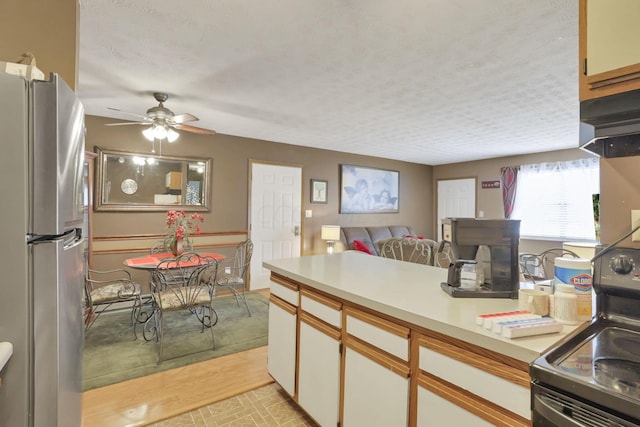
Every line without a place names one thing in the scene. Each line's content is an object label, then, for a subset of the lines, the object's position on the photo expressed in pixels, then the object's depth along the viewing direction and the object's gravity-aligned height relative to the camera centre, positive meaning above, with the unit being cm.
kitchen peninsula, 100 -59
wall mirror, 384 +38
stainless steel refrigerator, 88 -11
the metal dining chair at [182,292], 278 -80
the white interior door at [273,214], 501 -7
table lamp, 543 -41
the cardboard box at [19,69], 104 +48
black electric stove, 69 -41
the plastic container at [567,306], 109 -35
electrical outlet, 113 -4
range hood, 97 +30
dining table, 302 -55
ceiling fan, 295 +88
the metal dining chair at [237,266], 451 -86
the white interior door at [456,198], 664 +30
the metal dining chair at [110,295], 295 -86
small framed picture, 564 +36
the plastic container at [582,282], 111 -26
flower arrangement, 339 -27
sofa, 570 -49
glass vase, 339 -42
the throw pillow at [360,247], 546 -66
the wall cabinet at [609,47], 95 +54
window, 511 +21
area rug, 248 -130
